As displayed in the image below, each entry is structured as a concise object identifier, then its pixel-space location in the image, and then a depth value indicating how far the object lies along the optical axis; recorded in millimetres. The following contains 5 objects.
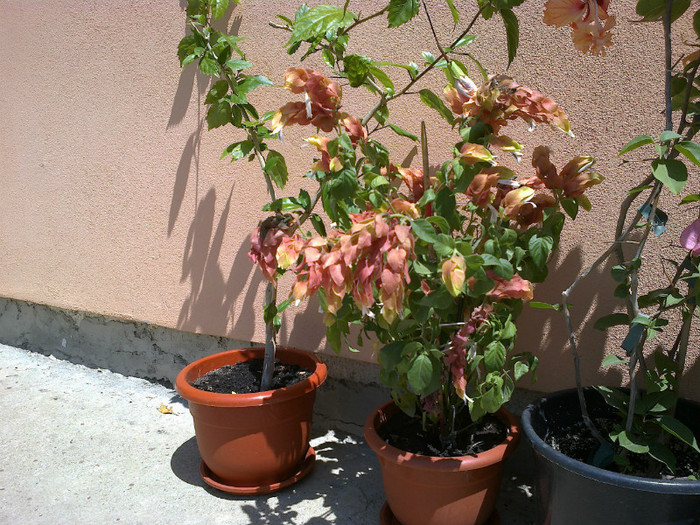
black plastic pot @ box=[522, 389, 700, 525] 1407
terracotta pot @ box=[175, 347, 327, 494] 2146
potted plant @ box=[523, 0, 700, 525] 1418
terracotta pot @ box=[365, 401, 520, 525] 1740
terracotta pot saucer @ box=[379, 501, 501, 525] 1952
